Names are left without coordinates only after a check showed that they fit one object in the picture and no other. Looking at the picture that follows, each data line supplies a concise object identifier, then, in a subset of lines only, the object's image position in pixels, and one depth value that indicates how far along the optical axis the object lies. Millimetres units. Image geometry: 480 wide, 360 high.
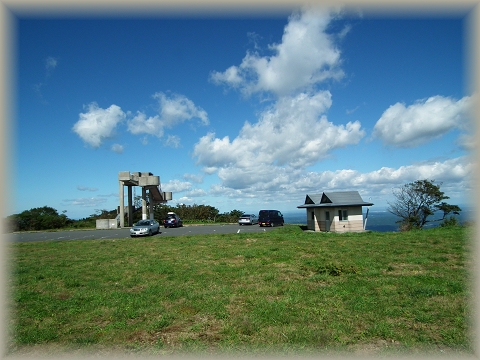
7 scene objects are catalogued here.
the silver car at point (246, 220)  43250
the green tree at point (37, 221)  42688
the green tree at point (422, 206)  38038
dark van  37688
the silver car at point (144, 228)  26531
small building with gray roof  29891
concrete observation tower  40031
